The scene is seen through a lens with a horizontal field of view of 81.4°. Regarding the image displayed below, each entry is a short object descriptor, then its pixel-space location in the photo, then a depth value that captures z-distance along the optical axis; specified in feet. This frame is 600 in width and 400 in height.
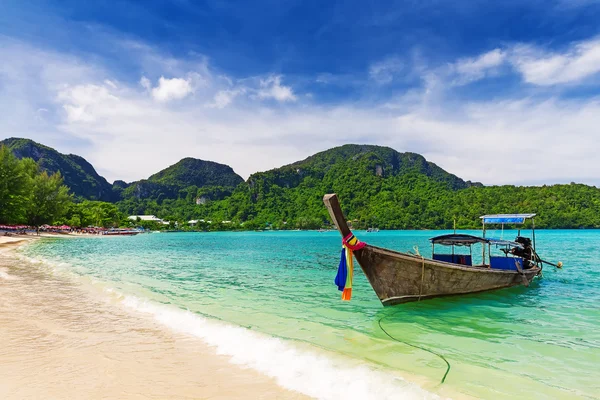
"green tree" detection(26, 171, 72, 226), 199.52
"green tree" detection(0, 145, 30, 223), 157.89
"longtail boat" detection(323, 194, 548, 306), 30.89
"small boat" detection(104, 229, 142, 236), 291.99
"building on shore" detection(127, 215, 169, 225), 482.28
